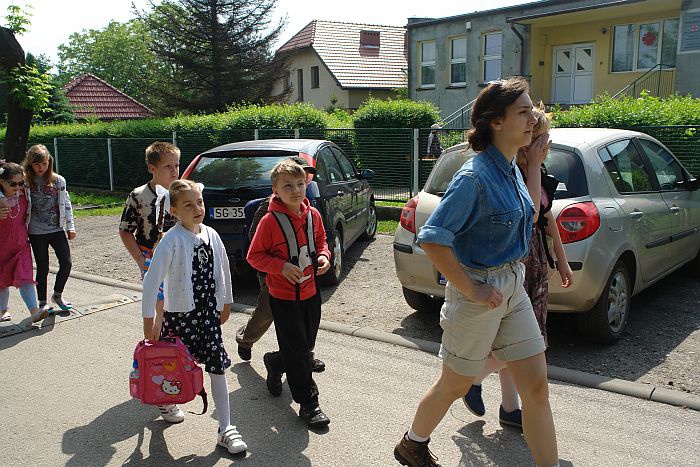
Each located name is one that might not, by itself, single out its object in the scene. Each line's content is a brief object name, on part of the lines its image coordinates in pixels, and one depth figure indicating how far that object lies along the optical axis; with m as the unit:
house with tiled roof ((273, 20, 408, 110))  38.66
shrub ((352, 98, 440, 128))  16.22
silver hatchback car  5.02
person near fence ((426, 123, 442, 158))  12.64
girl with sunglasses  6.27
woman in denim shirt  2.88
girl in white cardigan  3.71
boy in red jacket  3.99
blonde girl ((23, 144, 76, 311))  6.45
